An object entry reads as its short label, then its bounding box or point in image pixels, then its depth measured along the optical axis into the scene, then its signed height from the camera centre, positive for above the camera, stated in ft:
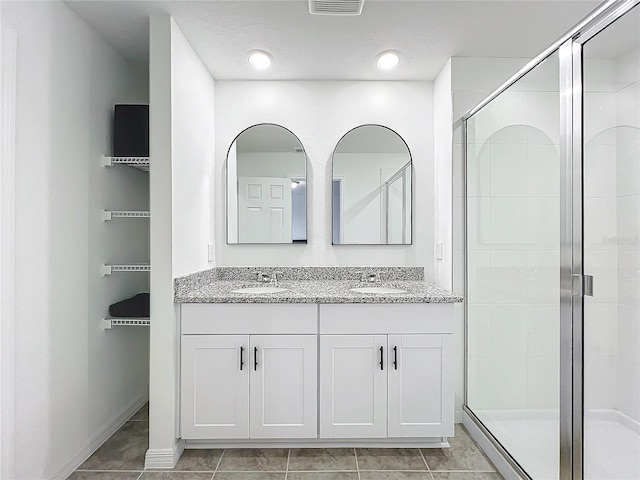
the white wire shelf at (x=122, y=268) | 8.16 -0.52
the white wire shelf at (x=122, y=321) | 8.19 -1.52
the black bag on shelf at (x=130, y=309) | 8.36 -1.30
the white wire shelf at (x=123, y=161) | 8.30 +1.49
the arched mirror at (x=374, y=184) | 10.33 +1.30
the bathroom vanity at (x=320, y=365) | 7.93 -2.26
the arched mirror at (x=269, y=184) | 10.38 +1.31
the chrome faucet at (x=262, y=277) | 9.98 -0.85
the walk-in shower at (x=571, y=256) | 4.80 -0.22
